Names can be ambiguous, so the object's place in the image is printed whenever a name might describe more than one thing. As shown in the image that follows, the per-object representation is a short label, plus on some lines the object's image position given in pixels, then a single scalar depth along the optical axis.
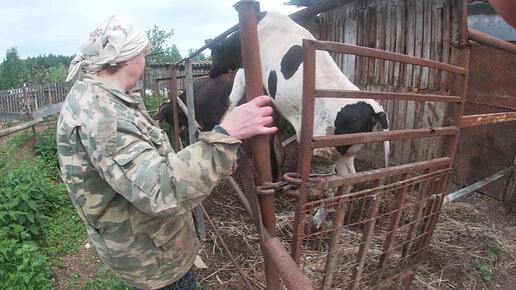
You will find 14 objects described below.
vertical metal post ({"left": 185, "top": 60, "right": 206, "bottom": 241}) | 2.67
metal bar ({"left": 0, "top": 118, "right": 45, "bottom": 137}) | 4.16
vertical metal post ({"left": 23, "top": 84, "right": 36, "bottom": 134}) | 5.62
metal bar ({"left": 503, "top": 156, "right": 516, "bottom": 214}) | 3.48
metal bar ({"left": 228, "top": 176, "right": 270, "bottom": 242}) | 1.24
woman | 0.99
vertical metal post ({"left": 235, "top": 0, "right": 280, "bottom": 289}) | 1.07
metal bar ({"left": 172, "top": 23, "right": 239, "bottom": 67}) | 1.54
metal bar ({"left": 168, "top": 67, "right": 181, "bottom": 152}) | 3.29
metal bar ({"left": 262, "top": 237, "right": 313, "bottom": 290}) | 0.94
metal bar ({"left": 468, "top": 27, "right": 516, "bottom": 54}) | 1.75
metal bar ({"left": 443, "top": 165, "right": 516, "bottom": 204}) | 2.44
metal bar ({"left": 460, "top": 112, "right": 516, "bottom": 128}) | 1.79
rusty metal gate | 1.17
